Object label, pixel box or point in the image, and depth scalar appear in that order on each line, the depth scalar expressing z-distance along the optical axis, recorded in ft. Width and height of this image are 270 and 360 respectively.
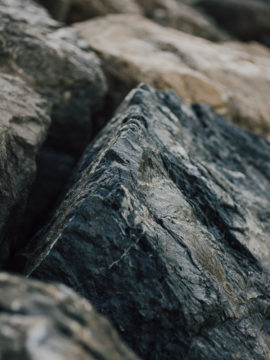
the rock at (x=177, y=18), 24.12
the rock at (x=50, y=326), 3.59
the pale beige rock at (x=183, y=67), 14.12
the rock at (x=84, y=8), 19.04
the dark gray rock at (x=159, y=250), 6.29
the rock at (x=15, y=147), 7.96
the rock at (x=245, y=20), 30.76
